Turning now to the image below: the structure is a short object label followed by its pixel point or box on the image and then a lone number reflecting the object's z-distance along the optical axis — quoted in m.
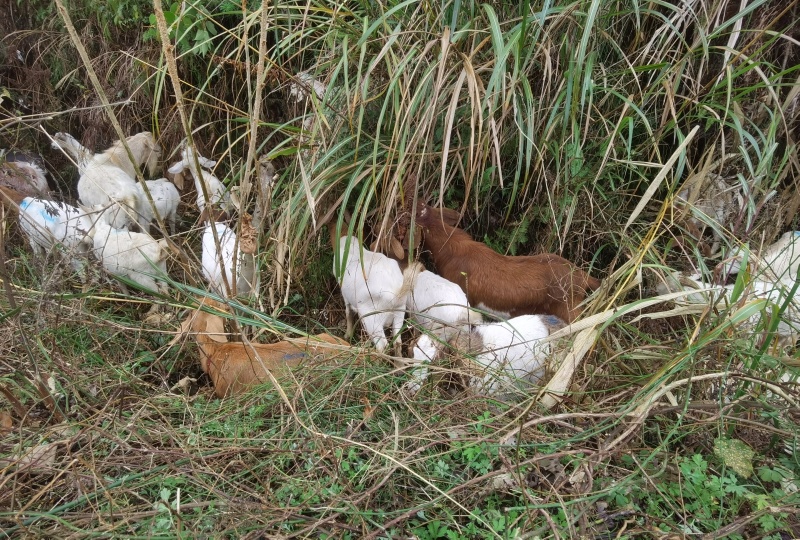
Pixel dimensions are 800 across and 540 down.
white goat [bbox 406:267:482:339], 2.90
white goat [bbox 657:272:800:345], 2.30
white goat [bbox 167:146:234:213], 3.68
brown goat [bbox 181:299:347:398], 2.61
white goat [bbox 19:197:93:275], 3.22
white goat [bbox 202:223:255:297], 3.23
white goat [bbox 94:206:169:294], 3.21
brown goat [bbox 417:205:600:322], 2.84
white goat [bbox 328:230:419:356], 3.00
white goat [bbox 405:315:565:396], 2.41
